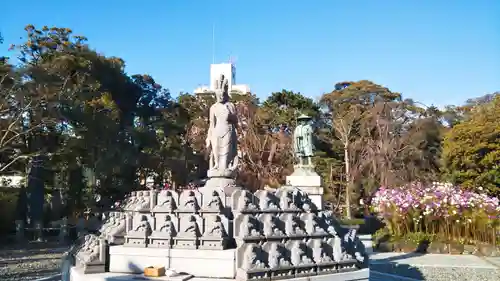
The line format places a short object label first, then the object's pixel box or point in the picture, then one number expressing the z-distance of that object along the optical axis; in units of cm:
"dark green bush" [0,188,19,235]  1966
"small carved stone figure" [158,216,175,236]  709
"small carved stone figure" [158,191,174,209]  737
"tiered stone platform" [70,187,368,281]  671
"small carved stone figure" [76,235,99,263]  723
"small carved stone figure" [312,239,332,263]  710
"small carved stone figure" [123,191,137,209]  986
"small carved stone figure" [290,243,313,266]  685
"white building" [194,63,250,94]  4991
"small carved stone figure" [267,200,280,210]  745
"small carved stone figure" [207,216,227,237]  691
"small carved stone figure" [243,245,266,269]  646
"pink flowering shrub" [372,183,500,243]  1611
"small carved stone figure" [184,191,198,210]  727
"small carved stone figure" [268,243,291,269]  664
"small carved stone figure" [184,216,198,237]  698
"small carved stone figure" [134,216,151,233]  727
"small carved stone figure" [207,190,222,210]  727
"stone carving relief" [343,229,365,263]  775
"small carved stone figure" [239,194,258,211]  729
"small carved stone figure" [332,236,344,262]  732
